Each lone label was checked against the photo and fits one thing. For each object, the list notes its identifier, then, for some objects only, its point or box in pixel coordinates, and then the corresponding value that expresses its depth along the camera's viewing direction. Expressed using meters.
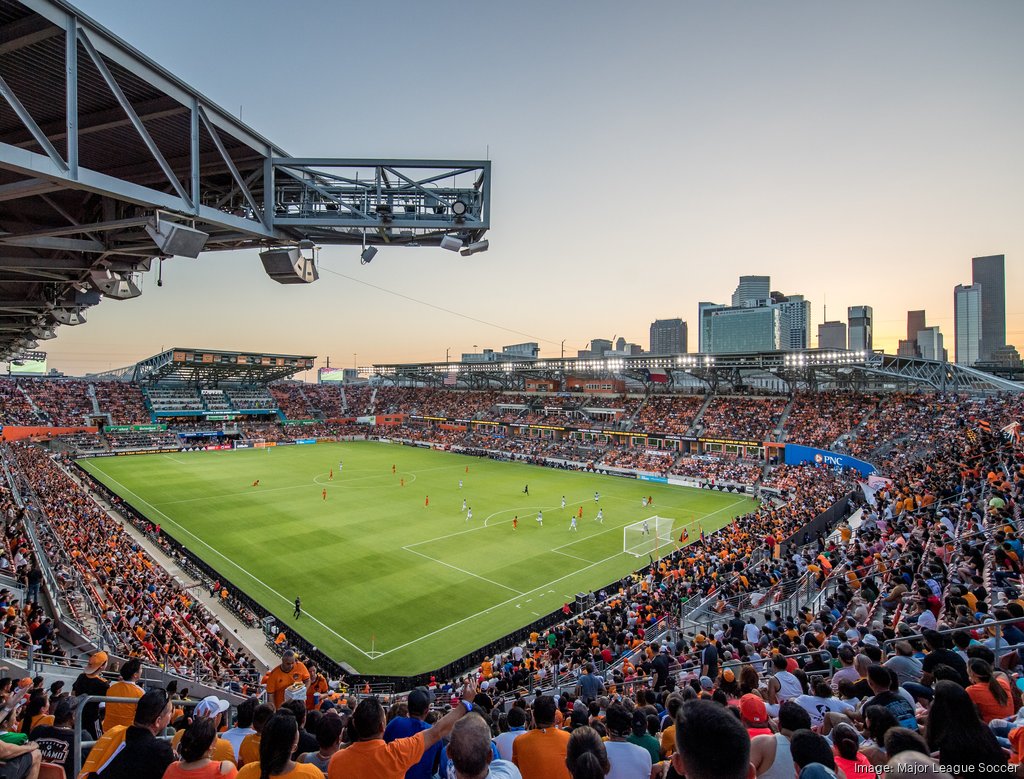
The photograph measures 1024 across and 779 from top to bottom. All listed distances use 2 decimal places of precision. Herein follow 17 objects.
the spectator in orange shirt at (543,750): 3.88
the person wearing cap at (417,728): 3.89
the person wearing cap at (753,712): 5.39
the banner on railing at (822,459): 39.88
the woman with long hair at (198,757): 3.34
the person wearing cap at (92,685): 6.22
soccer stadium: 4.14
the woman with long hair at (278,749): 3.28
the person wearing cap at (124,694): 5.83
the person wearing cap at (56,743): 4.43
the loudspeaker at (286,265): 9.55
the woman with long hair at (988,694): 4.94
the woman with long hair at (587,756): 2.97
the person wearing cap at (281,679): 7.54
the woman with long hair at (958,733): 3.25
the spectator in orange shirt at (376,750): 3.61
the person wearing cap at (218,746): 4.81
